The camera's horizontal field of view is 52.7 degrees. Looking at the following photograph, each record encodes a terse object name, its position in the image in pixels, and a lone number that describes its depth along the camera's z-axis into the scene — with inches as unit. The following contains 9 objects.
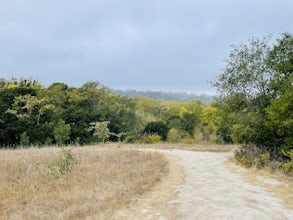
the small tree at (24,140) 1095.3
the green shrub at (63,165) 394.4
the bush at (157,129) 1691.7
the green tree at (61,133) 1066.1
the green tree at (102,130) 916.6
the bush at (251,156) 442.6
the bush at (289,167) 382.9
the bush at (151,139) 1336.1
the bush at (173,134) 1486.7
